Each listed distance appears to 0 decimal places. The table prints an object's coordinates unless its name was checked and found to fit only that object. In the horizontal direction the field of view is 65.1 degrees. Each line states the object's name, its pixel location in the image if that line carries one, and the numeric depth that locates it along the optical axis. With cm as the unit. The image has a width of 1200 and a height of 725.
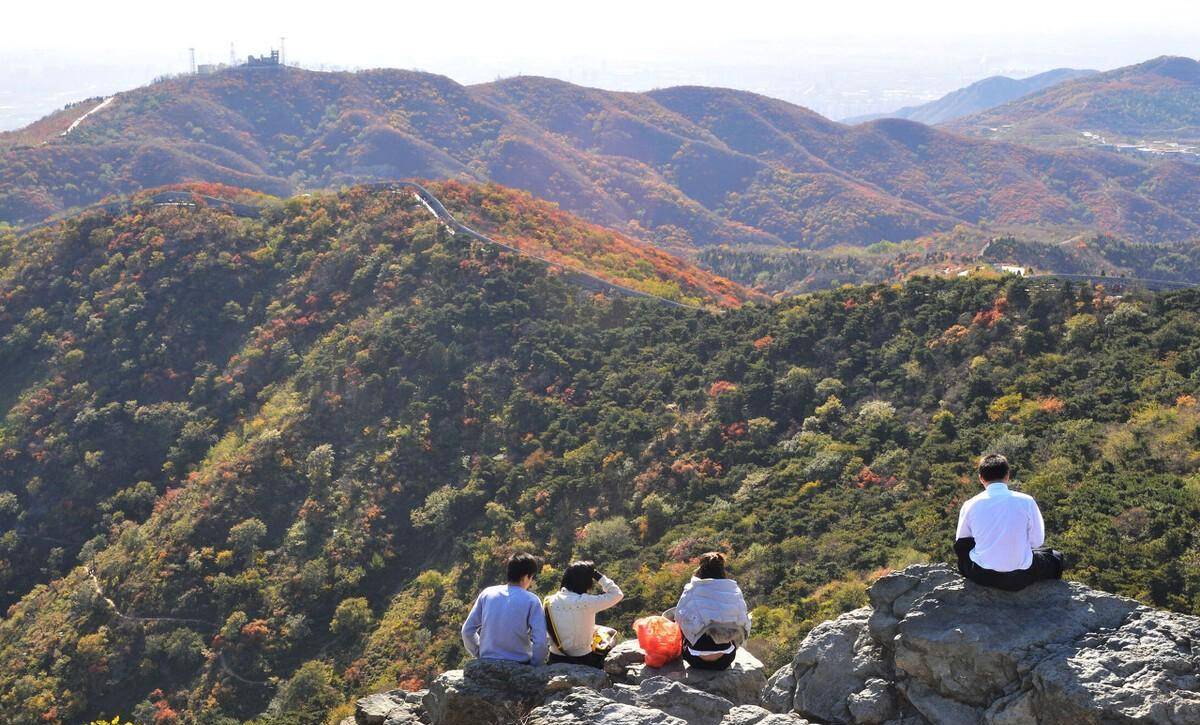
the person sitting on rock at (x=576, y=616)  984
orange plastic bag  1005
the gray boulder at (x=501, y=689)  936
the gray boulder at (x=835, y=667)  947
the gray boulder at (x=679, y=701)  916
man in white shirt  853
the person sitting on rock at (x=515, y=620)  967
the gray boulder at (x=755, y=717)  868
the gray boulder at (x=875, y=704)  905
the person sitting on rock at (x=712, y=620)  985
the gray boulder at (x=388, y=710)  1077
